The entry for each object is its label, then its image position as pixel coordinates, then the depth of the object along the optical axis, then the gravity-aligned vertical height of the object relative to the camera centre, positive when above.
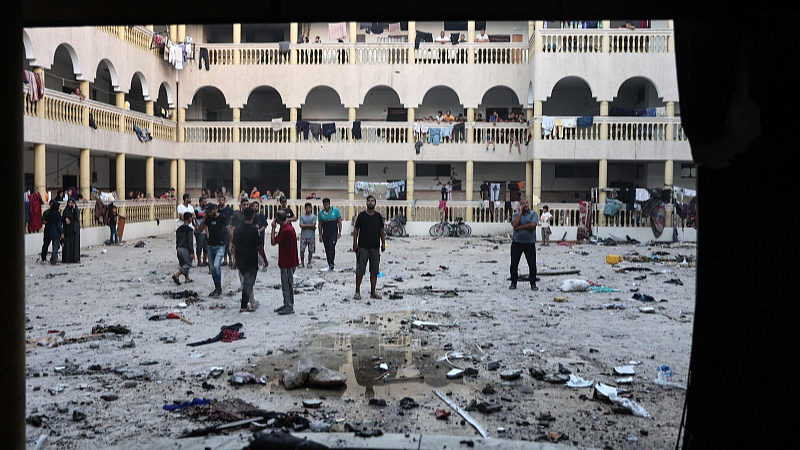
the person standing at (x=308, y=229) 15.70 -0.70
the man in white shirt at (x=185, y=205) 16.02 -0.17
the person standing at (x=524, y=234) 12.88 -0.61
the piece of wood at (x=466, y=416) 5.49 -1.86
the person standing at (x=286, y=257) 10.52 -0.90
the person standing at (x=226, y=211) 13.78 -0.26
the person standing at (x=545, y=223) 24.97 -0.78
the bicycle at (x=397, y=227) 27.95 -1.09
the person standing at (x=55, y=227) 16.78 -0.76
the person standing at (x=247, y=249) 10.51 -0.78
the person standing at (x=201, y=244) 16.02 -1.10
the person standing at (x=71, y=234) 17.11 -0.94
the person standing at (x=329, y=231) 15.97 -0.73
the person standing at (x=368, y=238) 11.77 -0.65
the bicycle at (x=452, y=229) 27.86 -1.14
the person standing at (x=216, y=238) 11.90 -0.71
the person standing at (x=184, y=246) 13.18 -0.94
